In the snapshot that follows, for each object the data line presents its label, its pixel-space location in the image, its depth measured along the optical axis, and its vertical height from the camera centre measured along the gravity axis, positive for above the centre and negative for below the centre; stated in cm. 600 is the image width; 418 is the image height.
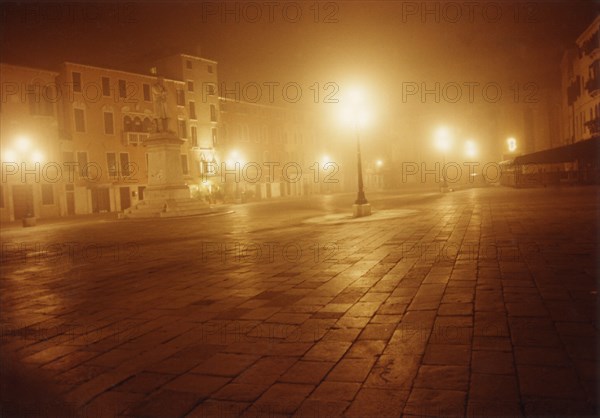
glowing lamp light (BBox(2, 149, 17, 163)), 3145 +317
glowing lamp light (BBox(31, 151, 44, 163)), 3219 +309
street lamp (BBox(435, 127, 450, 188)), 3553 +325
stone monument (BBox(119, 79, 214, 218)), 2476 +94
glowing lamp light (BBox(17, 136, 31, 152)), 2439 +297
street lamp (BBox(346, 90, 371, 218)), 1822 +258
